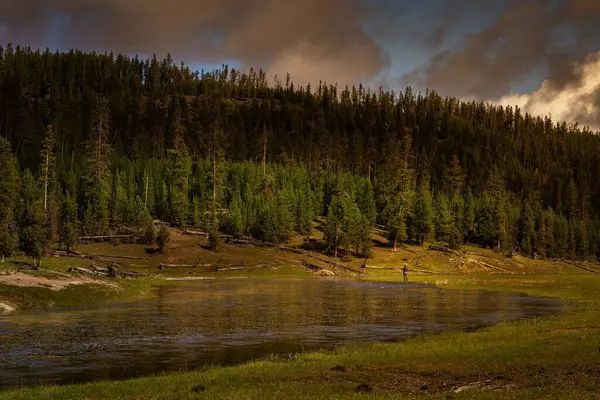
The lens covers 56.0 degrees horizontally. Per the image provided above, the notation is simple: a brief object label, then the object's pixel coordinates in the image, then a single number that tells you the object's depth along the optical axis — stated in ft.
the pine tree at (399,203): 488.85
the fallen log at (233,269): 374.16
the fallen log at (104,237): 392.68
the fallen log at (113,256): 341.49
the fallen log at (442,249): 500.49
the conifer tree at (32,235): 226.38
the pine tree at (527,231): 585.63
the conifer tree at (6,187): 264.72
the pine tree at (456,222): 522.06
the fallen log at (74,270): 217.54
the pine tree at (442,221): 536.83
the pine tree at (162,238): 383.65
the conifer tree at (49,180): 346.13
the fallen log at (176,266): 350.02
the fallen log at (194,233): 442.50
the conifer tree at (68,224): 332.60
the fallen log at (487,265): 481.75
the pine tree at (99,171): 410.72
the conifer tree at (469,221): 580.71
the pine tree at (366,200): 559.06
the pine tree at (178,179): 460.96
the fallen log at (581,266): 529.65
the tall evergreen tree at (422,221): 513.45
